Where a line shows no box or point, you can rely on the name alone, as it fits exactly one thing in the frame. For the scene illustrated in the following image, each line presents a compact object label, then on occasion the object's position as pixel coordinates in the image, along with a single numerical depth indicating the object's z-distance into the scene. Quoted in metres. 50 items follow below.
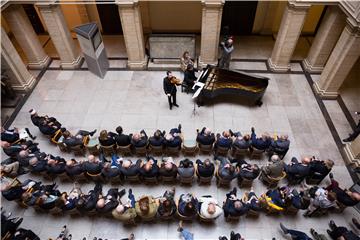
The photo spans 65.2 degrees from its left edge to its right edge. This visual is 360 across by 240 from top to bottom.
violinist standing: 9.65
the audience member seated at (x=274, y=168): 7.53
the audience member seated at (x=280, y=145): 8.15
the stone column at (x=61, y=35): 10.47
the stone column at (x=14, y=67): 9.87
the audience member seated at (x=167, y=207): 6.83
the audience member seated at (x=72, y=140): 8.45
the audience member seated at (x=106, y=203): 6.87
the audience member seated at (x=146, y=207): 6.85
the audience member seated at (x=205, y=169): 7.50
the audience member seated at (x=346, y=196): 6.95
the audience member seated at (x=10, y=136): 8.56
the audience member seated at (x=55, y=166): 7.70
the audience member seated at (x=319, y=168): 7.56
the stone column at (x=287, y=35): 9.96
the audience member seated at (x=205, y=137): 8.28
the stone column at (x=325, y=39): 9.90
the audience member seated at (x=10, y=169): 7.88
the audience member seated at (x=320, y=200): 7.12
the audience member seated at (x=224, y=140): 8.23
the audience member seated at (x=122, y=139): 8.29
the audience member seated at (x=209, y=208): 6.74
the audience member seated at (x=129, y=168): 7.59
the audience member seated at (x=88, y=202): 7.02
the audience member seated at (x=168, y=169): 7.49
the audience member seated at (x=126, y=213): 6.83
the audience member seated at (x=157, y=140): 8.27
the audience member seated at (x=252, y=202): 7.12
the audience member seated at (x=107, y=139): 8.31
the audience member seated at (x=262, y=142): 8.21
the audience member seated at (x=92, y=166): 7.66
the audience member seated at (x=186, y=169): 7.61
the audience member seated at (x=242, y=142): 8.23
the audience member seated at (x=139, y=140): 8.17
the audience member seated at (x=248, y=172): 7.55
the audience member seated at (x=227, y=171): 7.56
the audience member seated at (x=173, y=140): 8.24
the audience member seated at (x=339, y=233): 6.47
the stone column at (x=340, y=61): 8.92
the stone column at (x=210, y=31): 10.01
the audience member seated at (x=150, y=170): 7.50
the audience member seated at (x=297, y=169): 7.65
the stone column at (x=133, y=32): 10.16
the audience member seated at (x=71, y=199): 7.15
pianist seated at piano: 10.21
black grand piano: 9.70
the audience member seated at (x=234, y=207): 6.87
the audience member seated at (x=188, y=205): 6.78
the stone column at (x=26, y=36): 10.27
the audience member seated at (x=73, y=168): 7.68
